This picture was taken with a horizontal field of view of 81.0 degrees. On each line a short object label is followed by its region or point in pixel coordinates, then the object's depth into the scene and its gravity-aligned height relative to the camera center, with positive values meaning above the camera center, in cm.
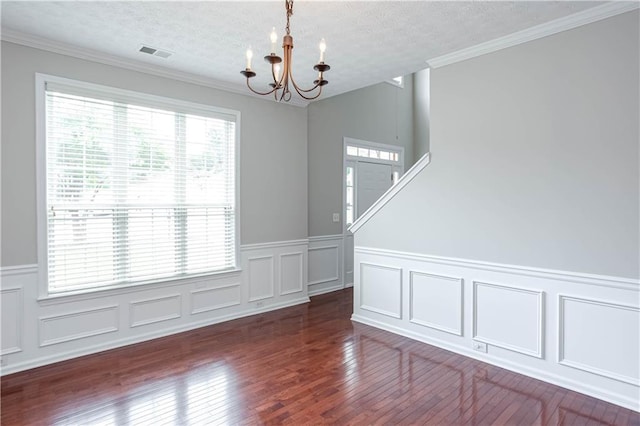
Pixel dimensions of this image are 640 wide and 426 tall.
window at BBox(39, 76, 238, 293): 340 +23
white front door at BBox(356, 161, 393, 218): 648 +49
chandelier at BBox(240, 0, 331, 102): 204 +83
